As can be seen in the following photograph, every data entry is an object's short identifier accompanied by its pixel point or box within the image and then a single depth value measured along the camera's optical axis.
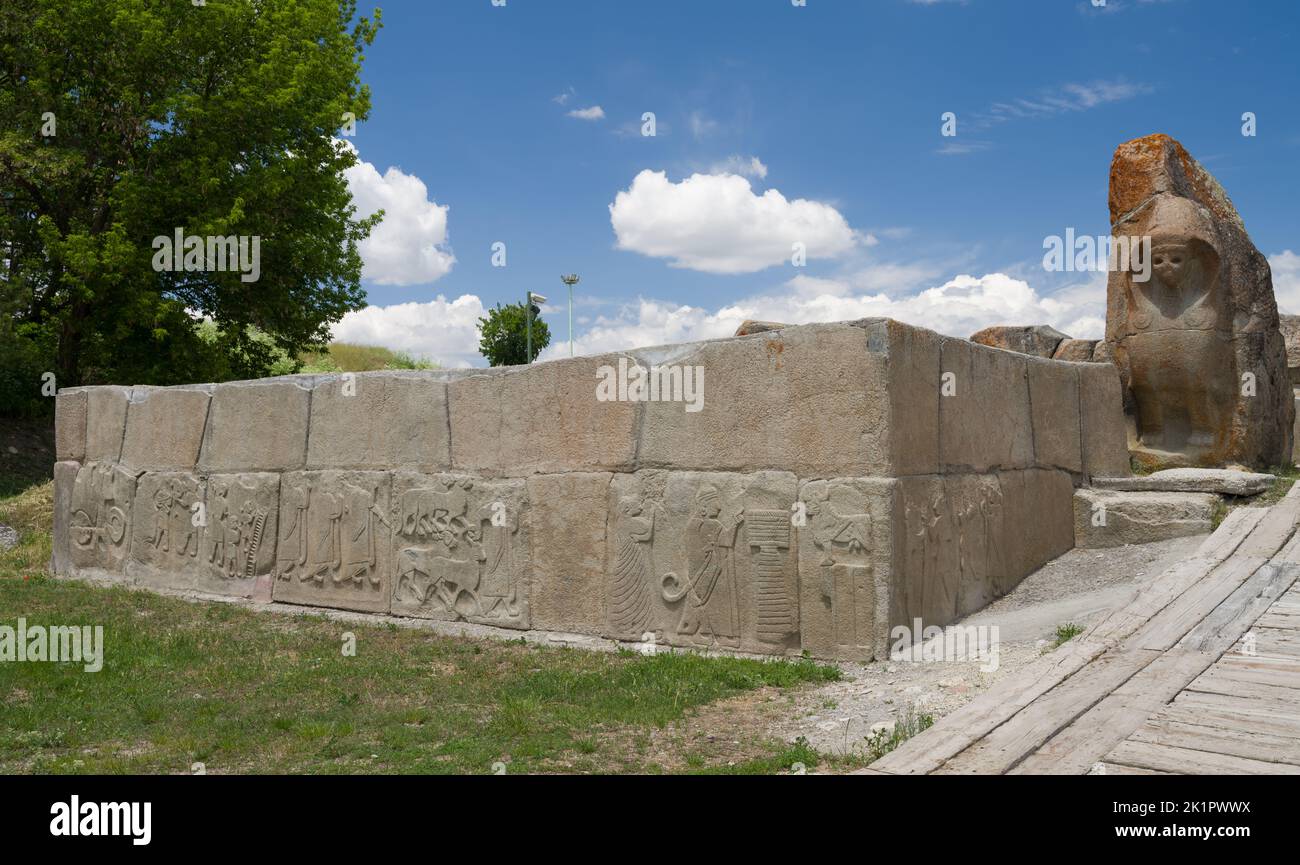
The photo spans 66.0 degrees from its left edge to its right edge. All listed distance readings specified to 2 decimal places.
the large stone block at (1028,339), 10.80
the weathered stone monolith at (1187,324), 8.95
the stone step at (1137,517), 6.97
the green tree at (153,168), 16.09
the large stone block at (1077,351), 10.34
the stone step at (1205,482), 7.28
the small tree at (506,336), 31.77
